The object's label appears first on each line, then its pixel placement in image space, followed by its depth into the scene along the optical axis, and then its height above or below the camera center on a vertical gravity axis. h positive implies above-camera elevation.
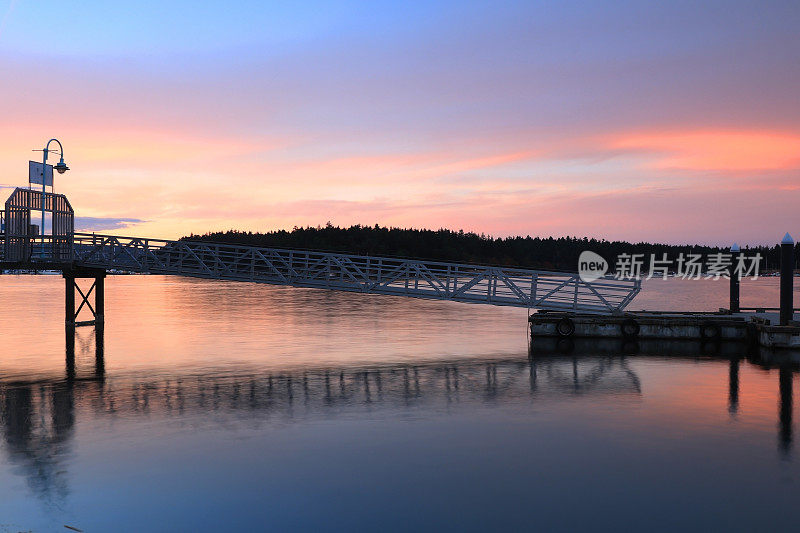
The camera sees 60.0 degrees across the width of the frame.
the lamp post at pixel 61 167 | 29.56 +3.96
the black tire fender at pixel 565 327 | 29.36 -2.82
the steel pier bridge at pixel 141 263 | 28.92 -0.11
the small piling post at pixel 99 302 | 33.59 -2.07
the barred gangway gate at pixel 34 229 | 29.17 +1.34
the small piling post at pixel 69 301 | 31.78 -1.91
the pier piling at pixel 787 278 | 26.44 -0.66
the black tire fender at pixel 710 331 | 28.78 -2.94
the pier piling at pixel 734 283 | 34.62 -1.14
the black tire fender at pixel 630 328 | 29.11 -2.83
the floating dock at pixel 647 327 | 28.75 -2.79
